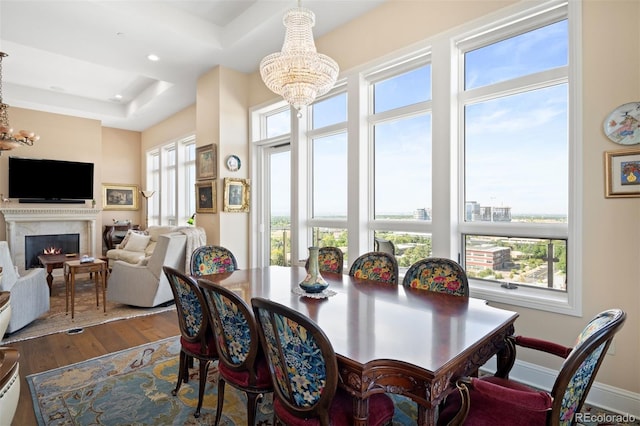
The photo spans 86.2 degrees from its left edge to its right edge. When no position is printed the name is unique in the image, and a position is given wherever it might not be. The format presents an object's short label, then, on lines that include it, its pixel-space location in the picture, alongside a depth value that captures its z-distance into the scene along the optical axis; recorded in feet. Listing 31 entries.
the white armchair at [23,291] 11.03
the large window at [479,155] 8.40
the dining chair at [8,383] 4.80
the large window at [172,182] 23.86
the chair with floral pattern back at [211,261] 10.10
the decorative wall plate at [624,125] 7.01
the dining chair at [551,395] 3.78
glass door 16.37
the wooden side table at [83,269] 13.44
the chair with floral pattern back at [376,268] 9.00
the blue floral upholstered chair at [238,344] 5.44
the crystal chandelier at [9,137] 15.88
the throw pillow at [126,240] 22.25
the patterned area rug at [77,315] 12.02
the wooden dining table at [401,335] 4.17
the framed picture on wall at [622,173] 6.97
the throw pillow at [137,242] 20.92
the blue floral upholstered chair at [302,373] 4.10
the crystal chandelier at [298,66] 8.30
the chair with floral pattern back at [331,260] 10.58
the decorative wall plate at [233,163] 16.65
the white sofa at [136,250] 19.79
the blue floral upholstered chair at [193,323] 6.77
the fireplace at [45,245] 22.35
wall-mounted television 21.84
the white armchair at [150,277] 14.39
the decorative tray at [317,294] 7.16
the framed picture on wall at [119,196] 27.76
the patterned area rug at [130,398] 7.02
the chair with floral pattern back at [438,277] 7.47
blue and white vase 7.32
